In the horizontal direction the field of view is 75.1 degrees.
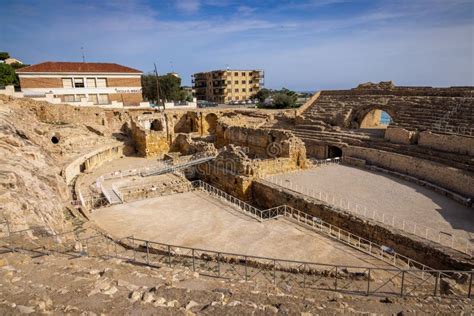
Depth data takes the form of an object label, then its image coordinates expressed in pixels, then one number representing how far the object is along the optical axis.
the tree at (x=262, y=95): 65.38
